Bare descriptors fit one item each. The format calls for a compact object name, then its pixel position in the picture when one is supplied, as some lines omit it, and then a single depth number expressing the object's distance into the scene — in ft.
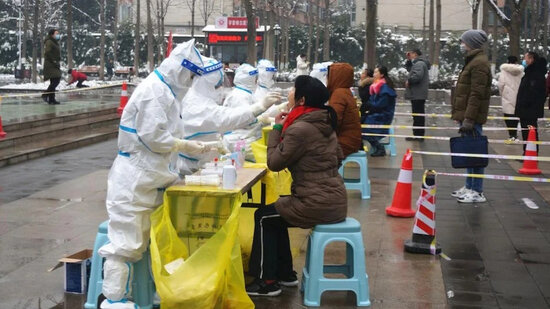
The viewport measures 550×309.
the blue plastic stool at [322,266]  21.06
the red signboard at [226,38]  149.37
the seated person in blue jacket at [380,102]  49.65
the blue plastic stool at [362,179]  36.32
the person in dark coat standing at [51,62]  69.36
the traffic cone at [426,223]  25.99
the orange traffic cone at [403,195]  31.65
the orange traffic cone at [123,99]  73.61
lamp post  165.27
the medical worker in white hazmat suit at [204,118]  25.42
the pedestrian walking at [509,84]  53.83
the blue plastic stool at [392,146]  51.83
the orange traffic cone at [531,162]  43.73
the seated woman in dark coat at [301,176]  20.94
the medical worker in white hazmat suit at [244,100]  34.19
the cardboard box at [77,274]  21.85
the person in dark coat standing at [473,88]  33.32
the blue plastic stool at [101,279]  20.67
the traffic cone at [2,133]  50.75
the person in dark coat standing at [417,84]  56.03
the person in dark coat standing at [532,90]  48.29
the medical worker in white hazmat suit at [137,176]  19.72
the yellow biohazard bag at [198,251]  19.13
